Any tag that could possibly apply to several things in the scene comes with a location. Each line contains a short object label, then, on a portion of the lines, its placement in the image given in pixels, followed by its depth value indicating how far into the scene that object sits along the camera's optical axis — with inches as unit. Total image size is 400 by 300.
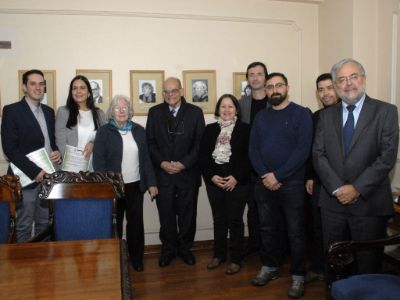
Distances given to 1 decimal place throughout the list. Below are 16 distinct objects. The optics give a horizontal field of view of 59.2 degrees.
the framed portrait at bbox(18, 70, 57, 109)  132.8
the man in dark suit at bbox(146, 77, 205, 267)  120.1
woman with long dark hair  113.5
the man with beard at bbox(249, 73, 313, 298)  98.9
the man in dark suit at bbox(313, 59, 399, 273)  78.3
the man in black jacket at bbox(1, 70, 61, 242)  107.7
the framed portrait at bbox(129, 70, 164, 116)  139.9
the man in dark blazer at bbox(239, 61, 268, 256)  121.6
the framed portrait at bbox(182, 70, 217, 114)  143.8
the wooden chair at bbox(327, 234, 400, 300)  61.1
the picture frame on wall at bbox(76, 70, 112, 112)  136.3
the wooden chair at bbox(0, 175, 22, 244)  77.5
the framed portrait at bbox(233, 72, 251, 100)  147.3
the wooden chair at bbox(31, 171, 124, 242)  82.8
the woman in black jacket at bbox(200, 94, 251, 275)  113.7
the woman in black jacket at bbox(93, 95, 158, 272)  111.3
